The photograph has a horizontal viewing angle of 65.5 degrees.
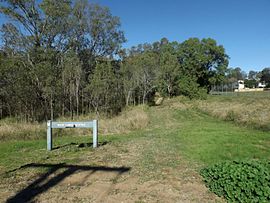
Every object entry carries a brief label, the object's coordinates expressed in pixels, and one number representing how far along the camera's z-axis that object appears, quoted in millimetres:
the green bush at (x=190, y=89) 33437
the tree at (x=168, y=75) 28349
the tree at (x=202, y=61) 35561
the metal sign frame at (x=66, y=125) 5848
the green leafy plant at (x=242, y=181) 2921
